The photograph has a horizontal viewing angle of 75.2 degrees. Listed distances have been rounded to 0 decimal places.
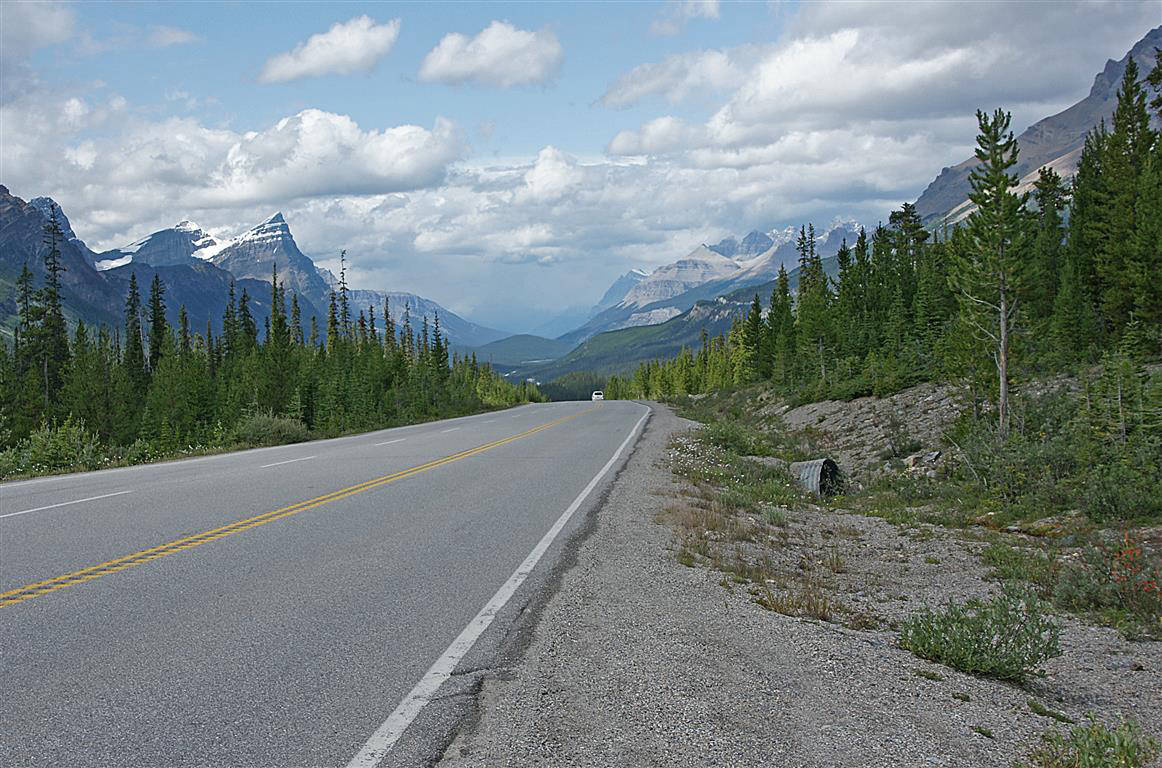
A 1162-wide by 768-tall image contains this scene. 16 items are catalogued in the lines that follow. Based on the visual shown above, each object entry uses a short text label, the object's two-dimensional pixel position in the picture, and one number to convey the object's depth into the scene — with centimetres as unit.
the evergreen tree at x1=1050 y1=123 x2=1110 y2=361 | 2930
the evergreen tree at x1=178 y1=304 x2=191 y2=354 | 8366
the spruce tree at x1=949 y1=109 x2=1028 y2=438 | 1773
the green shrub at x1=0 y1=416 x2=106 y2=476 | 1817
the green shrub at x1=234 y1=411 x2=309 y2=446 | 2575
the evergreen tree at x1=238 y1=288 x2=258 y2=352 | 8124
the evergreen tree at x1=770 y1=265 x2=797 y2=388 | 5716
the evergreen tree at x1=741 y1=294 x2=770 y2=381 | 7382
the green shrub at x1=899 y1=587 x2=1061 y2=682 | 550
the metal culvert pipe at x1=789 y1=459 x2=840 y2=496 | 1652
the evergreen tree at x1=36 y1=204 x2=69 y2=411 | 6800
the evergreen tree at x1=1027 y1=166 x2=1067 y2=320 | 1823
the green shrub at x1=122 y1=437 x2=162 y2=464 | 2035
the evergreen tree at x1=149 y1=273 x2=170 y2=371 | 8324
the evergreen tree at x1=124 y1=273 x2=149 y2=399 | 7501
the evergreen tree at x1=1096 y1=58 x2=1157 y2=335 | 2912
